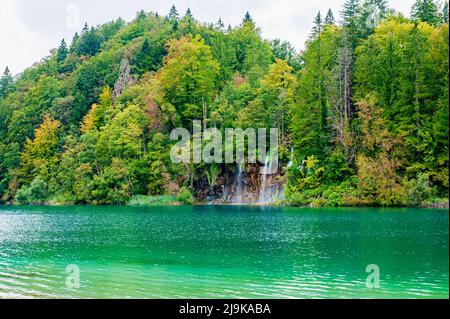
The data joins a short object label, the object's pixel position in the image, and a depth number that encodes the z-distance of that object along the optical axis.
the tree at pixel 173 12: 113.94
